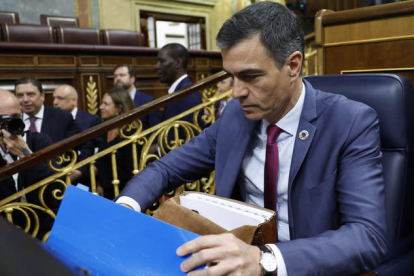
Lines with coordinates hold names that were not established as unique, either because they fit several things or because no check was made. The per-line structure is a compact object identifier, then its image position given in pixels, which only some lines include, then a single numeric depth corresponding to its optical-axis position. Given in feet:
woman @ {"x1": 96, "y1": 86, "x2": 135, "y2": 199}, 7.37
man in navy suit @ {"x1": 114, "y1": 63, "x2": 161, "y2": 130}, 11.64
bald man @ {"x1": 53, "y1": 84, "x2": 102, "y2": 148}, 11.43
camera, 5.44
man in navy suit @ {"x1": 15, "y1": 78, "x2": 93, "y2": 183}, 9.39
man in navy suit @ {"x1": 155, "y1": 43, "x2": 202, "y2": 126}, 9.35
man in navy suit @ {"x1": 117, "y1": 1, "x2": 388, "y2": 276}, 2.46
